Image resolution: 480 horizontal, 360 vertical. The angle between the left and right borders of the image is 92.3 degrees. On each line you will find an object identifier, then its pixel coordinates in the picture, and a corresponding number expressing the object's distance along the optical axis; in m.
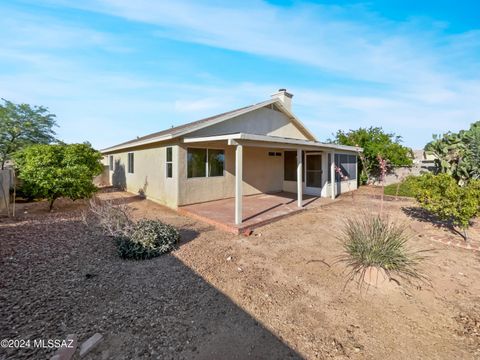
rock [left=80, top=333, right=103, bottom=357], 2.36
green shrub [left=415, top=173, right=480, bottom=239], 5.53
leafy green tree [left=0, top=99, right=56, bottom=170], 18.86
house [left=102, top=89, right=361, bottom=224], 8.98
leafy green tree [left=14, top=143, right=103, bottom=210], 8.25
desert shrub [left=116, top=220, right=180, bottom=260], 4.71
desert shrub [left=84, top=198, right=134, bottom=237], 4.84
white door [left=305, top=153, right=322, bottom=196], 12.24
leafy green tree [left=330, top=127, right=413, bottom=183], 16.31
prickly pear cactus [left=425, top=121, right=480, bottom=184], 6.99
